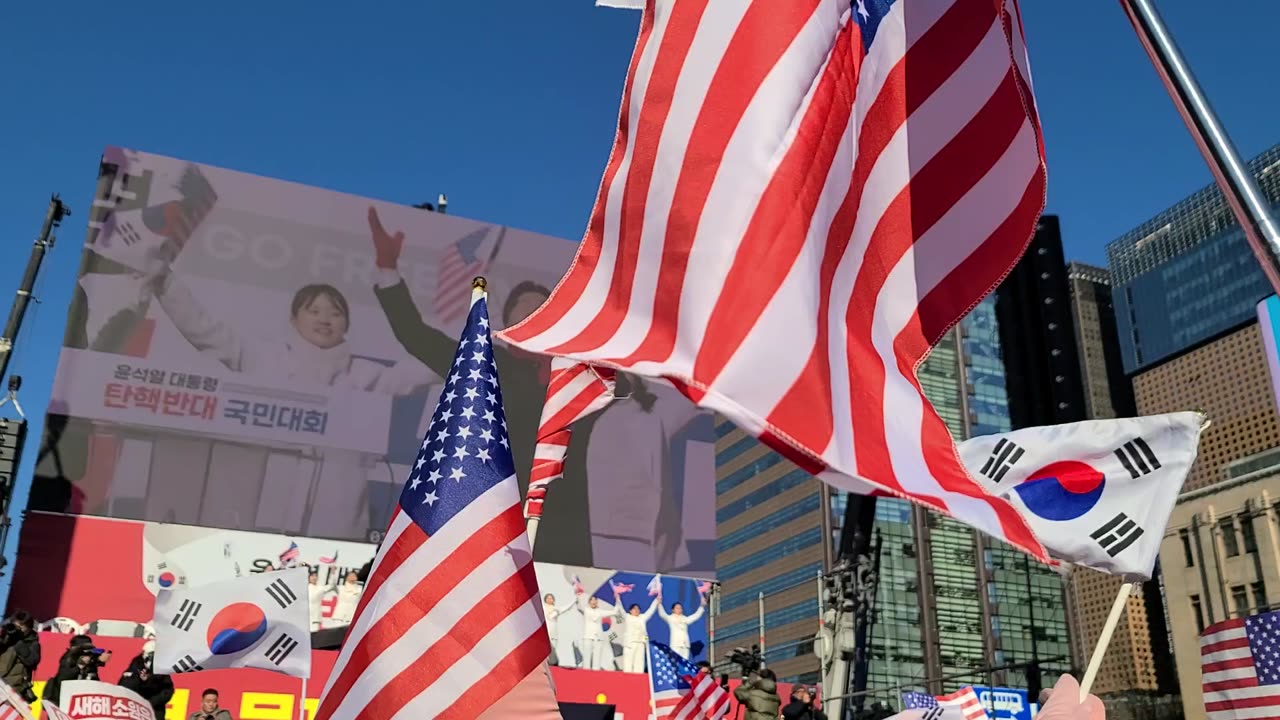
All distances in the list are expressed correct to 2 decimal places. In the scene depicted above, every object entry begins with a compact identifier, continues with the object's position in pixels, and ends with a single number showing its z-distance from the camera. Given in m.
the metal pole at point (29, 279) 20.91
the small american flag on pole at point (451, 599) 4.27
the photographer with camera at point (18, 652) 10.07
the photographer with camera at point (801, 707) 10.34
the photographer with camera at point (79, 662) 9.23
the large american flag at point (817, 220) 3.12
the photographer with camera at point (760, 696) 10.52
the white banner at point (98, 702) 6.98
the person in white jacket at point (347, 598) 22.39
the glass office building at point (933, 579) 82.69
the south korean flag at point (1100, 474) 5.30
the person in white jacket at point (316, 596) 22.19
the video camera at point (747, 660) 11.05
